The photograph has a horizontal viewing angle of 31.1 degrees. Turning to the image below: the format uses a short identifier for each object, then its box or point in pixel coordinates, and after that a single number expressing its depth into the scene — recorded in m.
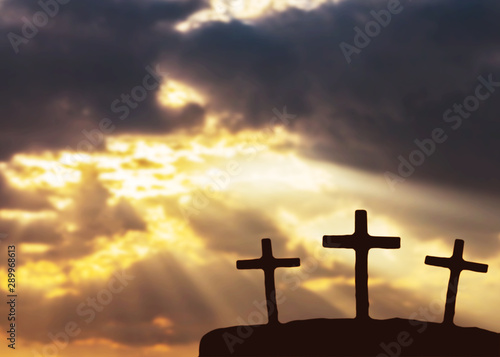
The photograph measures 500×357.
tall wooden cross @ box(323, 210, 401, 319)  23.06
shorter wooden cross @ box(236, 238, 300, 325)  23.84
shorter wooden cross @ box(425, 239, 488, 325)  23.80
